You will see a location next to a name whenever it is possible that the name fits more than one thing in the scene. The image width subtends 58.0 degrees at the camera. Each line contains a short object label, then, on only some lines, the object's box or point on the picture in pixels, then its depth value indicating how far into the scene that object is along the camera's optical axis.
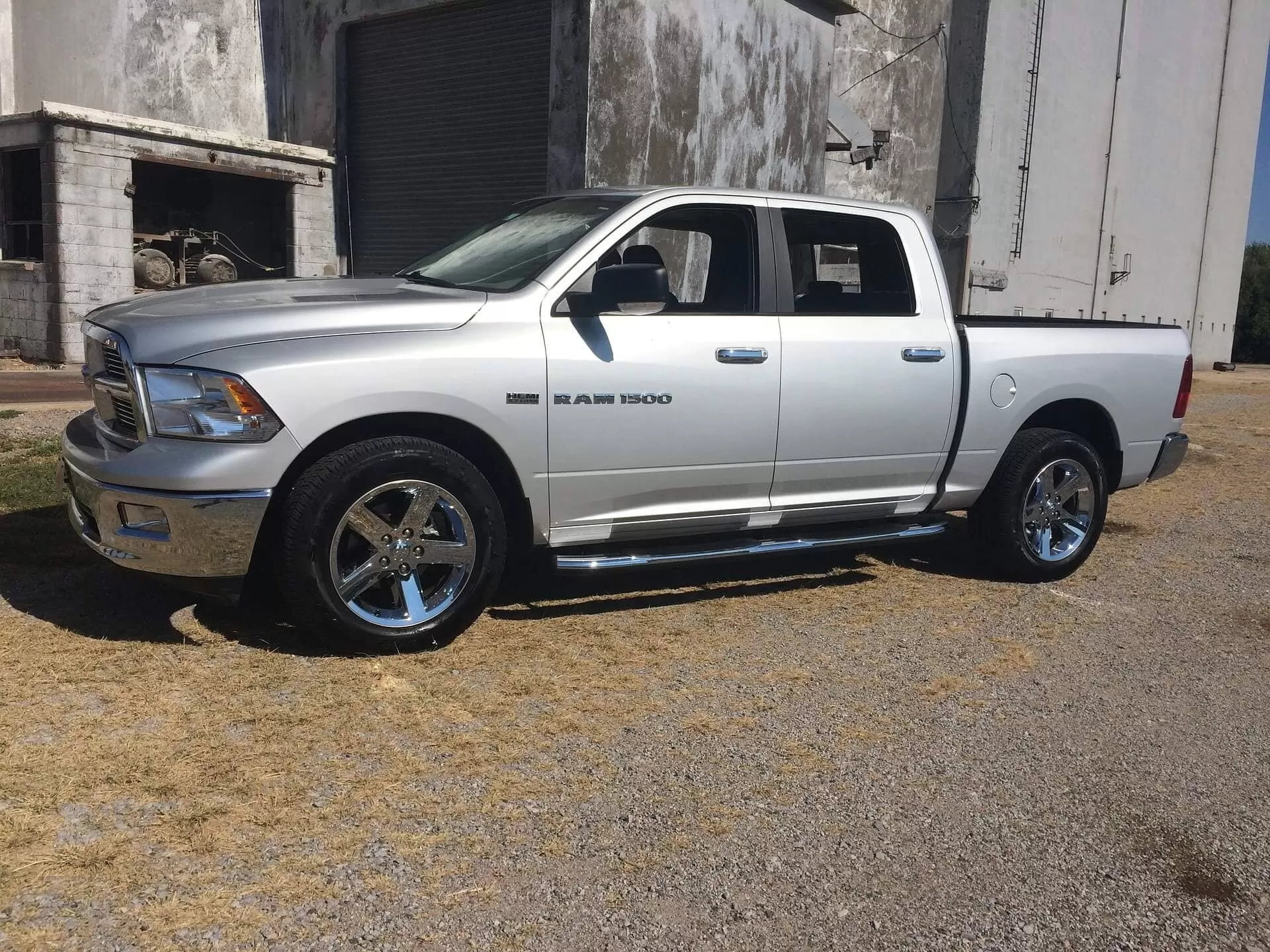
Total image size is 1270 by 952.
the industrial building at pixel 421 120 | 13.55
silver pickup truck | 4.17
